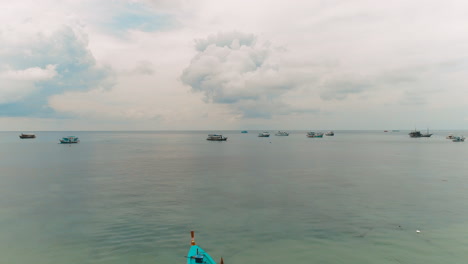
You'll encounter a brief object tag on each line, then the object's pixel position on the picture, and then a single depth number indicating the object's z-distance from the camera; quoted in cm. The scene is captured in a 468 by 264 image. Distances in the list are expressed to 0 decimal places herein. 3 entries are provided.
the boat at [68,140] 17016
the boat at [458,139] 19062
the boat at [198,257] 1956
